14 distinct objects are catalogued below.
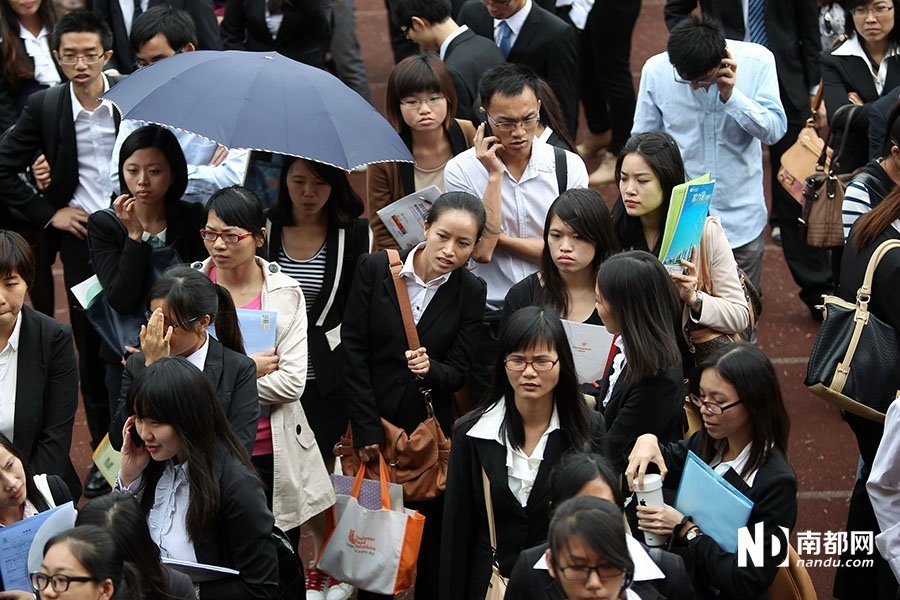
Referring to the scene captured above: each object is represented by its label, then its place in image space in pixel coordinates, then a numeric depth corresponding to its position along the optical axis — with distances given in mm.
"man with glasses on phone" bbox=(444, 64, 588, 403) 12273
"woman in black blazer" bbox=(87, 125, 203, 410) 11977
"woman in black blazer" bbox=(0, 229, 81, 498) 10437
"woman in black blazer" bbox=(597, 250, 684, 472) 9664
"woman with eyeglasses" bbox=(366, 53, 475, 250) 12758
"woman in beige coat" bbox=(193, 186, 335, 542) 11047
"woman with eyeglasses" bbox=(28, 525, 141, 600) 7566
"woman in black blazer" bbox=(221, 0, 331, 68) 18234
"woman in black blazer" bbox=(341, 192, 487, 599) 11250
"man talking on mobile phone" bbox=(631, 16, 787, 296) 13430
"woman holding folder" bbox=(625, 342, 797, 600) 8742
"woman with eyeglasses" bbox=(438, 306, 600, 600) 9133
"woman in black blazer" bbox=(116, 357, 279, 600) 8633
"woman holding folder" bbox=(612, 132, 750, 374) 10969
